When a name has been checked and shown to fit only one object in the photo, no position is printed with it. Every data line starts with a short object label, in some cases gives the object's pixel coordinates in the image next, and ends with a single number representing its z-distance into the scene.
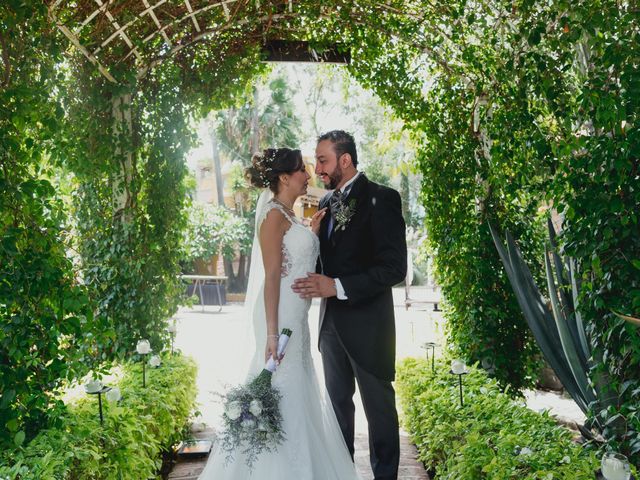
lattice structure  3.46
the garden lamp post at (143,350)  3.67
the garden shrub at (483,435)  2.33
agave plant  3.08
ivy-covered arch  3.44
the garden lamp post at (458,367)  3.14
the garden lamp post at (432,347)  3.92
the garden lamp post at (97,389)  2.69
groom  3.06
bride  2.93
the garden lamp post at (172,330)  4.60
